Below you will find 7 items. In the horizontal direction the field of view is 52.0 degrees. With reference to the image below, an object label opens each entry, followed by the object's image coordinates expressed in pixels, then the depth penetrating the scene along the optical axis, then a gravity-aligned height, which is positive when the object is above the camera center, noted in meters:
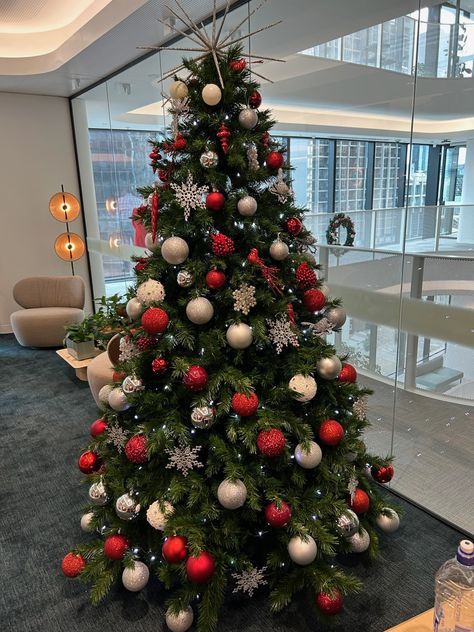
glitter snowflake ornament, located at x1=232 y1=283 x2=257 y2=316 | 1.90 -0.43
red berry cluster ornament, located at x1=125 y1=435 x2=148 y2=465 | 1.96 -1.03
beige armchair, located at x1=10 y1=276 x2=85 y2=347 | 5.64 -1.41
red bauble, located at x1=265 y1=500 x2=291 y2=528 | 1.88 -1.24
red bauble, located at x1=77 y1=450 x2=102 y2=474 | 2.32 -1.27
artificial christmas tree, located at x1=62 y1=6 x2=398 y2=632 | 1.90 -0.80
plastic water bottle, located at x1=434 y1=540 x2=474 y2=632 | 1.22 -1.03
